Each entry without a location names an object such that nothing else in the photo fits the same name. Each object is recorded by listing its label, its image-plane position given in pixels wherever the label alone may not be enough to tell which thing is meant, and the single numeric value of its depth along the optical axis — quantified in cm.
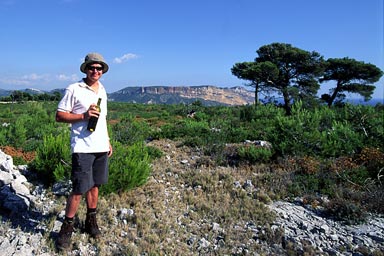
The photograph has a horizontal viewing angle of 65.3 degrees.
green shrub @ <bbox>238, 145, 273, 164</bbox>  691
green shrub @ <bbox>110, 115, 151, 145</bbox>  900
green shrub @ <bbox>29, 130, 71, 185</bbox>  507
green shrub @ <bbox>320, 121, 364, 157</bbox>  697
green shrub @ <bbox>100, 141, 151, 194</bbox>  473
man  306
